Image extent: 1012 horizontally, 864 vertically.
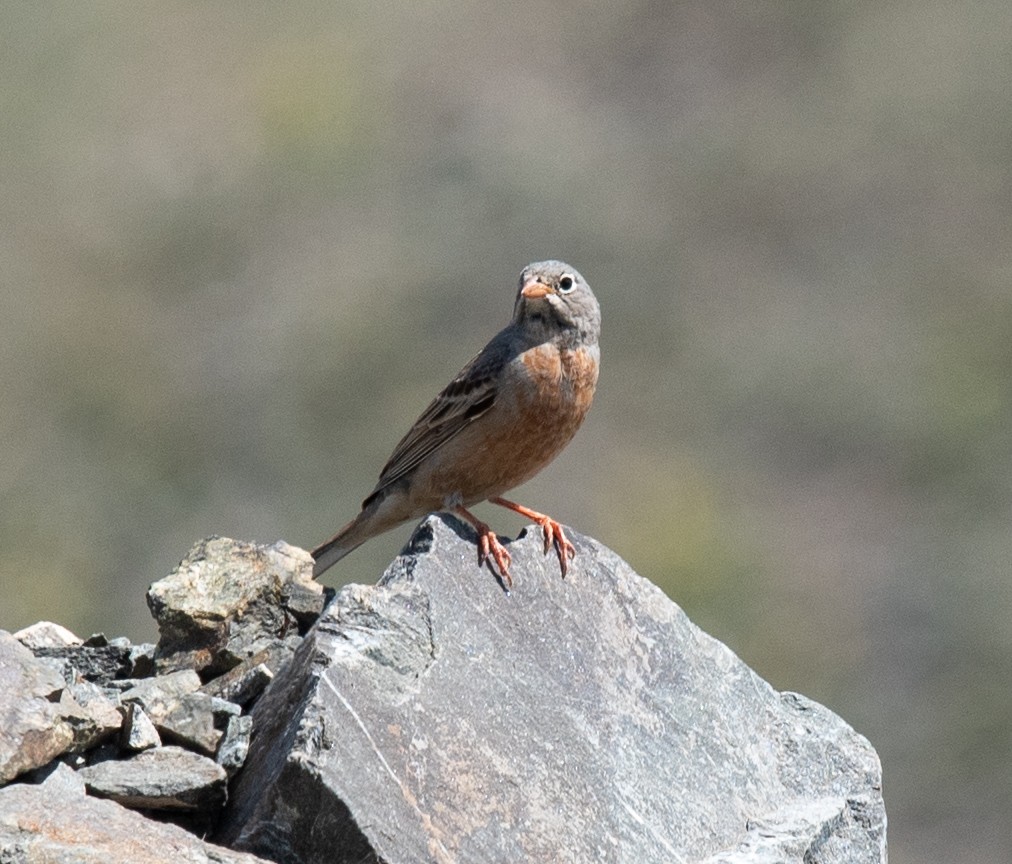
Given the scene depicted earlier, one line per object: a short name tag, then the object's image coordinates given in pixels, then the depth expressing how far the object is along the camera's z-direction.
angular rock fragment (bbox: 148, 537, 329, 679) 12.60
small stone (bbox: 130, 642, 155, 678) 12.59
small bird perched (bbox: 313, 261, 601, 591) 14.07
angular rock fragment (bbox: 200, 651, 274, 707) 11.78
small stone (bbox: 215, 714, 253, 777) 10.95
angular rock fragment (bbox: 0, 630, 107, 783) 10.32
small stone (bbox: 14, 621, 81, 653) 12.98
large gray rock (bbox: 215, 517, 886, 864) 10.46
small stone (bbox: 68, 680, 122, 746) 10.93
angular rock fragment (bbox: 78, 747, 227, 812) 10.60
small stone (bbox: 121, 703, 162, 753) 11.03
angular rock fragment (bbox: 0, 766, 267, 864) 9.69
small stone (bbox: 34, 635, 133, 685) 12.69
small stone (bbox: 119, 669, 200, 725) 11.47
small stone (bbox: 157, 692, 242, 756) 11.19
